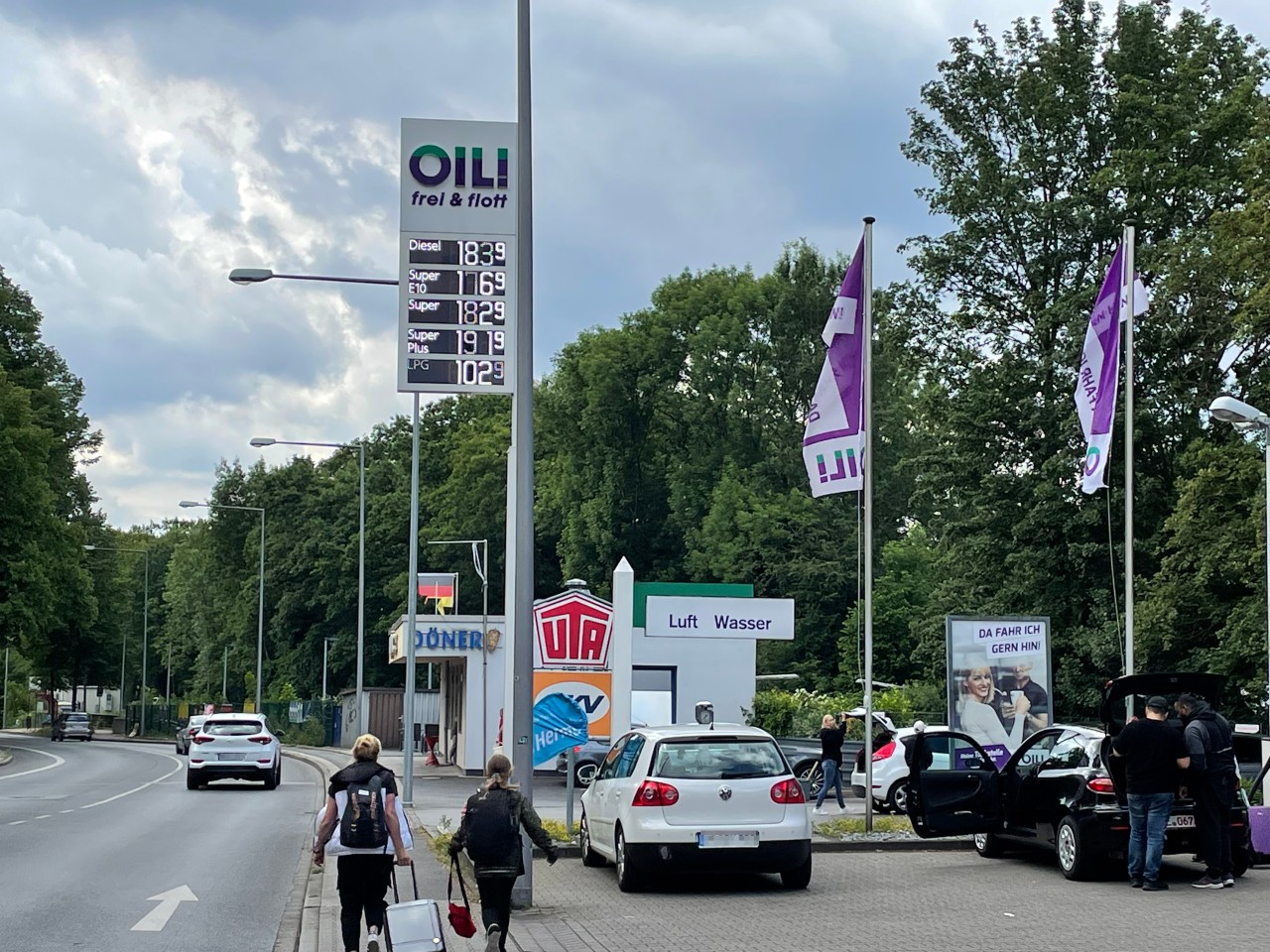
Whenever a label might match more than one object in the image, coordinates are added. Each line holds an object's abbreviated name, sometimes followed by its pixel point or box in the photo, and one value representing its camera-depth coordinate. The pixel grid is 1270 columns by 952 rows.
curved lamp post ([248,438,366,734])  37.59
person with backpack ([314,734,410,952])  9.46
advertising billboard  20.44
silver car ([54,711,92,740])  83.44
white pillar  19.44
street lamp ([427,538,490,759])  37.09
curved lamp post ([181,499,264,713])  58.49
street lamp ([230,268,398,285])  22.33
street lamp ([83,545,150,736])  95.06
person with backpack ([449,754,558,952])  9.93
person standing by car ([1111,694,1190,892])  13.78
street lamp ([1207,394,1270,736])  17.92
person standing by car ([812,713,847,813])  25.44
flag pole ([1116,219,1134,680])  21.72
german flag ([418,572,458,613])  51.66
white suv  34.03
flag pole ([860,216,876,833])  19.25
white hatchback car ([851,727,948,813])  24.95
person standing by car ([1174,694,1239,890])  14.12
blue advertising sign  20.09
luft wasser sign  32.38
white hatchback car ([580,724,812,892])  13.97
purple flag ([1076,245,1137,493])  21.69
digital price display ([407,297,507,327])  15.29
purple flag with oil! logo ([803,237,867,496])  19.78
